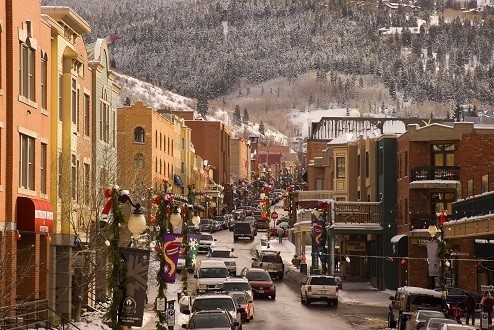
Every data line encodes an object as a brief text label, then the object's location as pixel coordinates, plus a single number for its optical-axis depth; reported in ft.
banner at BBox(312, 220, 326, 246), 305.12
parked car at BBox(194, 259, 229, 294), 239.71
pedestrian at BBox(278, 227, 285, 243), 461.16
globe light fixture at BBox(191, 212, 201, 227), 193.26
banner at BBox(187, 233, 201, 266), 212.84
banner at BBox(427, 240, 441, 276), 211.20
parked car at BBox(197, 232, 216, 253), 368.48
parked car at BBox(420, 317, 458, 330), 155.43
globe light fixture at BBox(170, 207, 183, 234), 146.20
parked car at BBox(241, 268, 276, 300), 255.50
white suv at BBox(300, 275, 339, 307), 243.40
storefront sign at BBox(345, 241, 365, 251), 323.70
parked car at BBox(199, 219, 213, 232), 450.71
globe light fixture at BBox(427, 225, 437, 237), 199.31
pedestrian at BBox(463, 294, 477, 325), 203.31
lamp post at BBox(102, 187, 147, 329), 104.82
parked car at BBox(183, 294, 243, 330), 180.24
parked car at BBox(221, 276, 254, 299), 219.00
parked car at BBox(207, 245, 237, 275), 303.68
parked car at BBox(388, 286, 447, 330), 187.62
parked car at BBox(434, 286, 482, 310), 219.41
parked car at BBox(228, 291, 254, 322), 205.87
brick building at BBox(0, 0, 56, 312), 148.36
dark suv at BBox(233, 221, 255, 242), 440.04
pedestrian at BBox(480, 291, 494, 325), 196.85
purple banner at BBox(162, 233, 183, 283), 152.05
